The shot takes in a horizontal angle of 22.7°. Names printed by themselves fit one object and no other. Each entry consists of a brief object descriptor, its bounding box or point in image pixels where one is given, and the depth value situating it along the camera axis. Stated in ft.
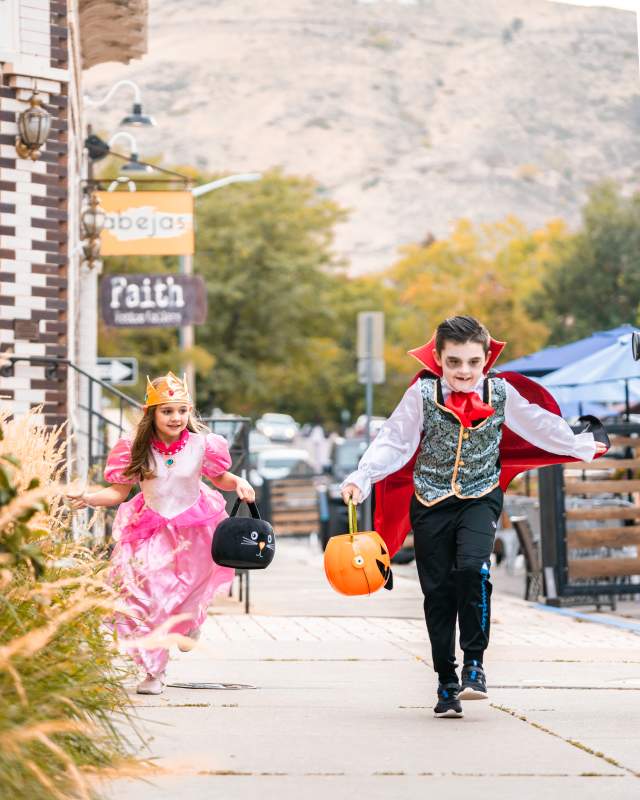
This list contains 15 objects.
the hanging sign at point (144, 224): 64.44
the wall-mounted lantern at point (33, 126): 41.06
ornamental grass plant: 13.53
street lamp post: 104.12
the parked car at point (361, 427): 157.32
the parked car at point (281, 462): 147.64
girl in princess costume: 25.48
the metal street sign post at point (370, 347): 70.54
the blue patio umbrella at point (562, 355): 60.64
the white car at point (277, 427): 213.89
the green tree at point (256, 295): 179.63
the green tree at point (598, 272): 192.85
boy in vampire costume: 22.85
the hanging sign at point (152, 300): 70.85
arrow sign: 72.23
